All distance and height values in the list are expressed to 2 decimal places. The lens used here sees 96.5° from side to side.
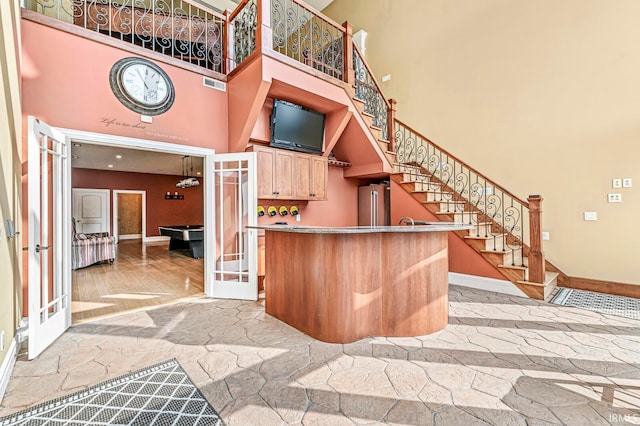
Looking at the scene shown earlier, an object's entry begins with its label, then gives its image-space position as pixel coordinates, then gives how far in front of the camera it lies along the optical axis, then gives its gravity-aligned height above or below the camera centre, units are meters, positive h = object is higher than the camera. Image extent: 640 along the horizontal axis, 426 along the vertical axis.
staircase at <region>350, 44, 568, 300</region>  4.43 +0.29
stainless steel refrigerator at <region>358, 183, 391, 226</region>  6.52 +0.17
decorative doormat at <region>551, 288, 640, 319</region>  3.48 -1.25
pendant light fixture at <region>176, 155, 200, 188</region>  8.62 +1.07
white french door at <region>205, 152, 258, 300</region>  4.26 -0.07
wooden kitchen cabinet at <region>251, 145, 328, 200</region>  4.67 +0.67
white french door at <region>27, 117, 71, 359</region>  2.49 -0.17
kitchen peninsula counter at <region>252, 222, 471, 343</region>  2.68 -0.68
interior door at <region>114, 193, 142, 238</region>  11.73 -0.04
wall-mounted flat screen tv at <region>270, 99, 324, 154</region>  4.82 +1.51
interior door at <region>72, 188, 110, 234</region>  9.98 +0.20
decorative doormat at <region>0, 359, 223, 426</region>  1.72 -1.23
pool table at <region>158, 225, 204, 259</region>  7.53 -0.65
